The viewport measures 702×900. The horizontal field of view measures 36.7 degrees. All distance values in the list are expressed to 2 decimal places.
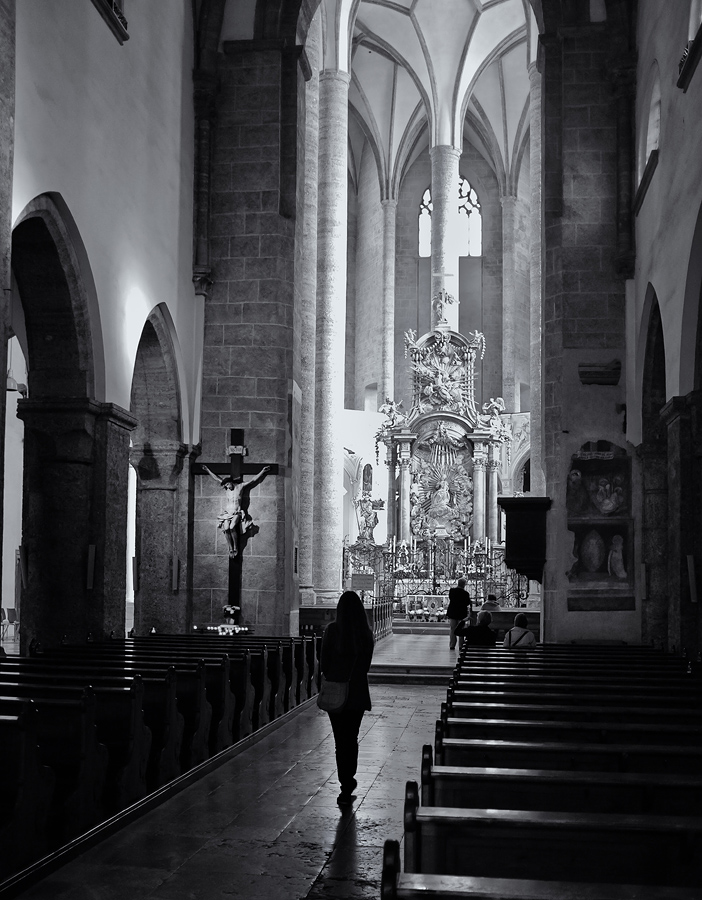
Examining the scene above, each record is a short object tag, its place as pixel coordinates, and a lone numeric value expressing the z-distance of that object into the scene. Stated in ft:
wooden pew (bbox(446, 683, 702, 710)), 19.07
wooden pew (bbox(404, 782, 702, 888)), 9.40
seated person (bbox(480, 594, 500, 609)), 52.51
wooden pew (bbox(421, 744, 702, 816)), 11.30
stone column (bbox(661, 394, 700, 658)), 35.45
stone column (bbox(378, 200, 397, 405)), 112.88
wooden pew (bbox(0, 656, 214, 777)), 21.06
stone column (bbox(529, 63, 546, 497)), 63.00
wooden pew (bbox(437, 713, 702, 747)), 15.42
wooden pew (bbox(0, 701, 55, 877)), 14.32
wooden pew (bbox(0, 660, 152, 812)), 18.39
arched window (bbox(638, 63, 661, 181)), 42.55
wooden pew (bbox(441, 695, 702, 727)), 17.34
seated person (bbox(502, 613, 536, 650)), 34.63
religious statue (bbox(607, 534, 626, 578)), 45.57
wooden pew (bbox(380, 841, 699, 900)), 7.27
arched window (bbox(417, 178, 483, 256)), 122.11
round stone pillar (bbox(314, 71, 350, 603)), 71.46
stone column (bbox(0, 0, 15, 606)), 27.22
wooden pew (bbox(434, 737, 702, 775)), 13.53
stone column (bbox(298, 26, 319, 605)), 59.52
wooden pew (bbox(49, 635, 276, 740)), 25.03
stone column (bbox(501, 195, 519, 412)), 112.16
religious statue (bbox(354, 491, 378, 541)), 95.35
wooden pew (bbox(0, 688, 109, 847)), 16.37
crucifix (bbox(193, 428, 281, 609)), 46.32
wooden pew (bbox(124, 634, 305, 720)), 31.27
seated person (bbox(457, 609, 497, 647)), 36.63
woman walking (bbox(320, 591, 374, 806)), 20.80
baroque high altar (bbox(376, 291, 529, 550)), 93.35
